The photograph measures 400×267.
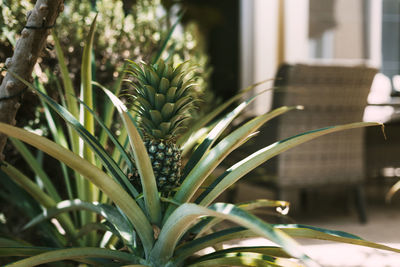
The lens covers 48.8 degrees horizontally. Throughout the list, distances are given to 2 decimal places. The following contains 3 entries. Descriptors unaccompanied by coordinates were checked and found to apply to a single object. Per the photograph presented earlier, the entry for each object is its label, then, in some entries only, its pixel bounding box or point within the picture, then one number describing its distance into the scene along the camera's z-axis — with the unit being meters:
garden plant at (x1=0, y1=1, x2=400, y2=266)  0.76
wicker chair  2.28
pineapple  0.82
